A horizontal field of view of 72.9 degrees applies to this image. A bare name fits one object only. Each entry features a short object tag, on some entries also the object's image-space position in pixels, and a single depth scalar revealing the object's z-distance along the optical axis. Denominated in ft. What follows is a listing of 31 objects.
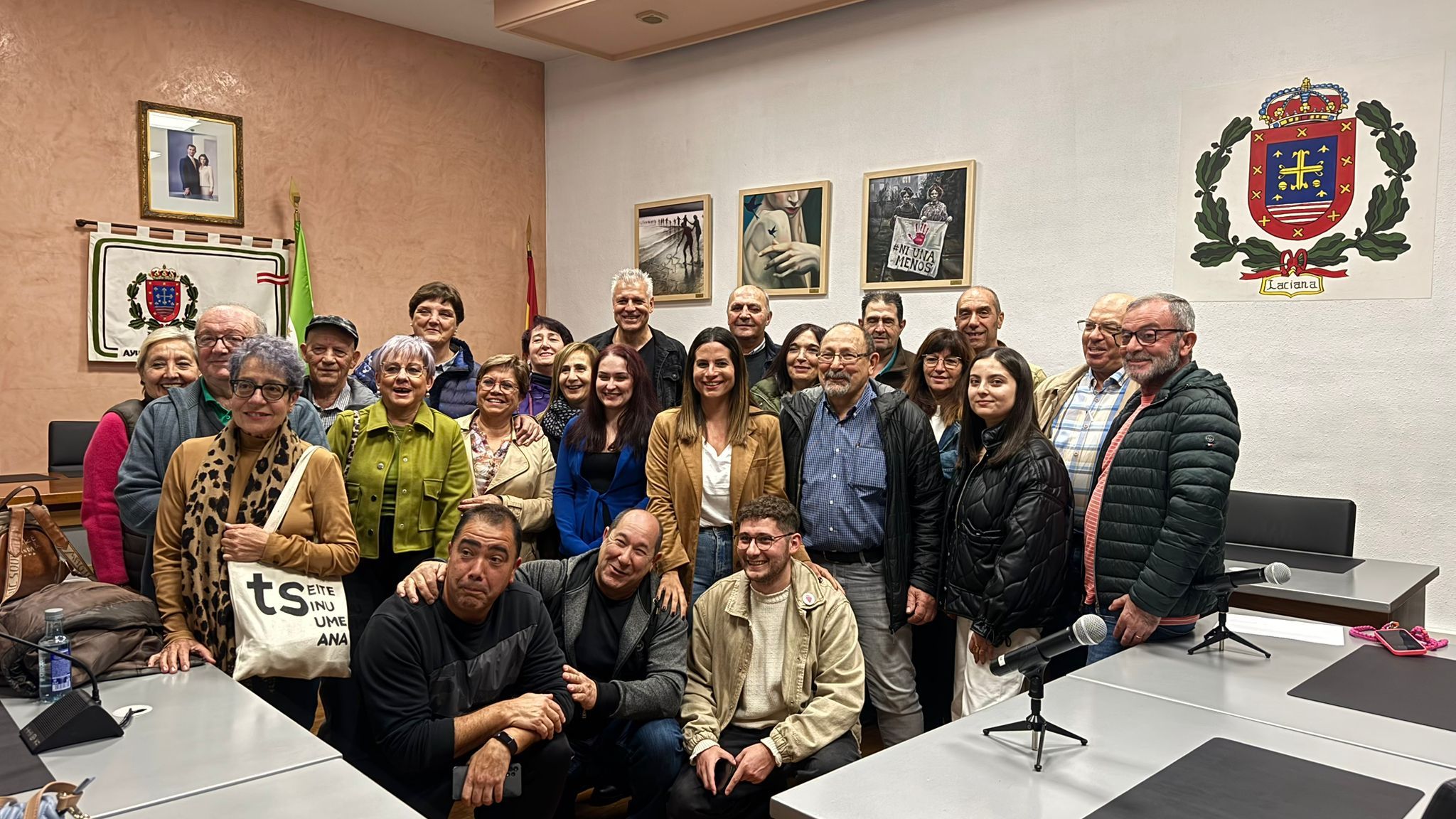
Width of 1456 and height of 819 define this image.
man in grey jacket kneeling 9.53
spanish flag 24.85
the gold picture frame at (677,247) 21.90
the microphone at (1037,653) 6.15
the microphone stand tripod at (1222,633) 8.59
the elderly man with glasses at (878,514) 10.65
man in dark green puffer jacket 8.36
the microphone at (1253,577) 7.63
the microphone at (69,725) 6.20
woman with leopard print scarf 8.13
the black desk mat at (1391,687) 7.20
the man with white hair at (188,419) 8.82
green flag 21.03
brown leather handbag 8.05
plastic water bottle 6.96
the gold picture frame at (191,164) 19.31
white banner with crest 18.92
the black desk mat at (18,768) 5.66
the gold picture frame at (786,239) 19.85
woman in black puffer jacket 9.38
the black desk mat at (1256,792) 5.55
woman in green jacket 10.32
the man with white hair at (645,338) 13.52
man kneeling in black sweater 8.24
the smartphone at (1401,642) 8.62
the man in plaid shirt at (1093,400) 10.34
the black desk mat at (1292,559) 11.84
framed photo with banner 17.79
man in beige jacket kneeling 9.25
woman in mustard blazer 10.78
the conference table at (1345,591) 10.29
